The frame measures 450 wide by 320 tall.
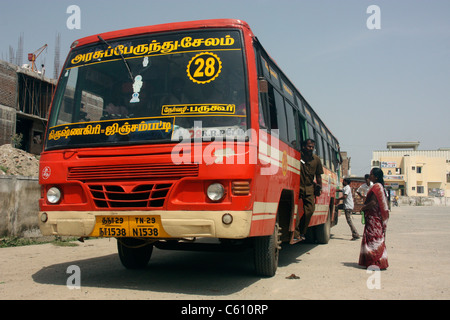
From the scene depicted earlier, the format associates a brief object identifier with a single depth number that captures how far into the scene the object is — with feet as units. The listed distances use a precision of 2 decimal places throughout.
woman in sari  24.90
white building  263.29
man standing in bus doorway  26.45
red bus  16.37
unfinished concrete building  76.64
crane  125.94
